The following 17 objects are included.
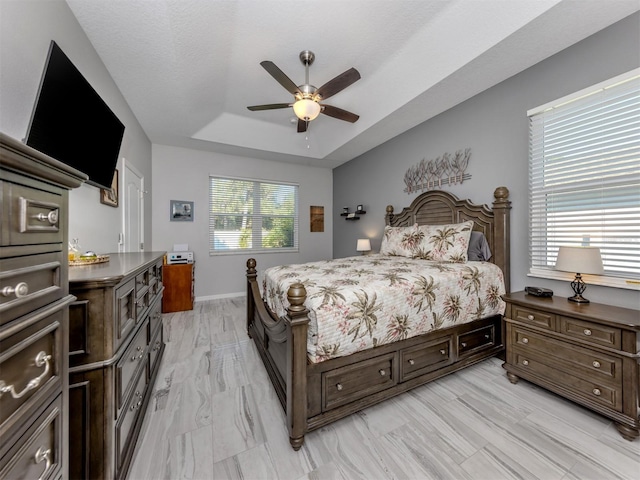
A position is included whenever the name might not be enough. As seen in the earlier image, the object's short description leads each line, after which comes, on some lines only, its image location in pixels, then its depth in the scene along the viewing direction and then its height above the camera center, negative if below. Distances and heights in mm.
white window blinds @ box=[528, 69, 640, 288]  1941 +521
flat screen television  1398 +758
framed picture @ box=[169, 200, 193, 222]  4543 +522
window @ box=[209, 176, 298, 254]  4914 +489
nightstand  1586 -796
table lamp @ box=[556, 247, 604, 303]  1823 -159
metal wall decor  3212 +921
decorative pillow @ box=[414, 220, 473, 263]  2752 -39
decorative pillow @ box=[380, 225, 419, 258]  3249 -19
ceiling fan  2330 +1458
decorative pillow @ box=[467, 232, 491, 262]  2801 -107
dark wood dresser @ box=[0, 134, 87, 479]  578 -181
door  3062 +391
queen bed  1572 -582
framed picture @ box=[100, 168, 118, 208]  2441 +446
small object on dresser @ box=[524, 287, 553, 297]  2184 -448
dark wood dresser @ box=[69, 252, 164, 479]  1055 -562
